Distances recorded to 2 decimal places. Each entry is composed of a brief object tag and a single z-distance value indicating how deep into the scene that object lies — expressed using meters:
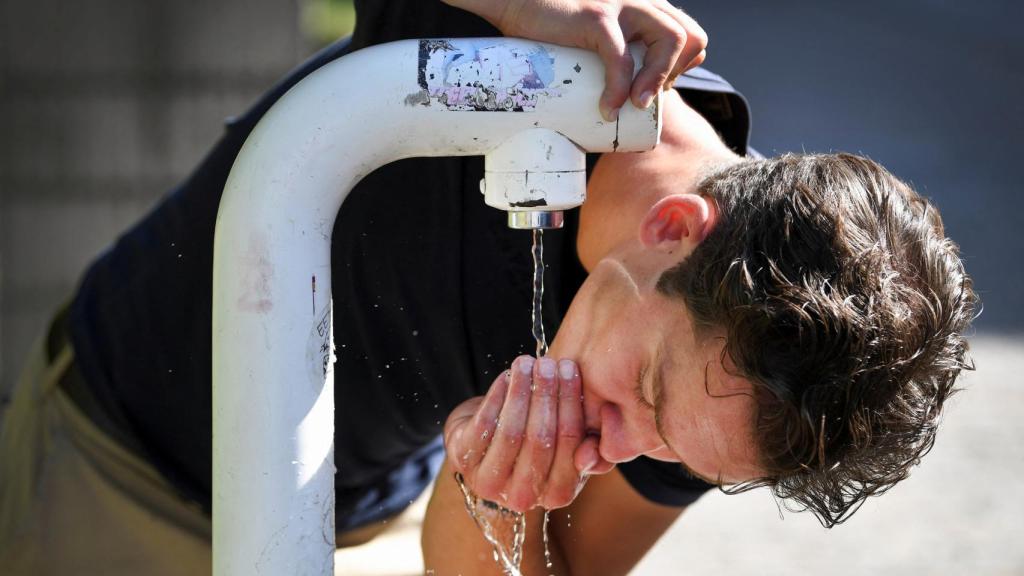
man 3.73
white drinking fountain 3.49
